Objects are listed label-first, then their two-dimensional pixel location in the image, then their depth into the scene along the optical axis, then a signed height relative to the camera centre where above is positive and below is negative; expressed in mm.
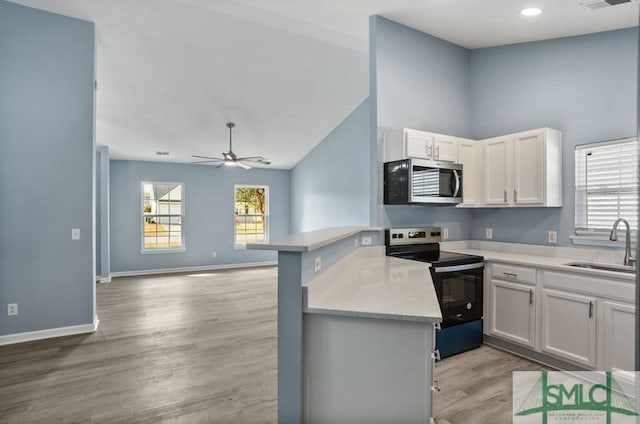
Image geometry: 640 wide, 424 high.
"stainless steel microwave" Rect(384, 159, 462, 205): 2941 +264
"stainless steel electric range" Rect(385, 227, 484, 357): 2877 -666
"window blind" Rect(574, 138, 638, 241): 2811 +217
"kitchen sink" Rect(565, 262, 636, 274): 2633 -464
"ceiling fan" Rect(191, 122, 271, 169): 5398 +848
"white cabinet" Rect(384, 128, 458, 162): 3090 +624
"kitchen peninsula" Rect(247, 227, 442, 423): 1507 -649
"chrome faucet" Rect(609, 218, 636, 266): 2693 -252
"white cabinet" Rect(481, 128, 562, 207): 3086 +408
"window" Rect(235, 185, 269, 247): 8297 -63
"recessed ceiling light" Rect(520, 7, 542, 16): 2848 +1721
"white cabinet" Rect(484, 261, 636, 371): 2344 -817
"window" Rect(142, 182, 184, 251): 7375 -125
